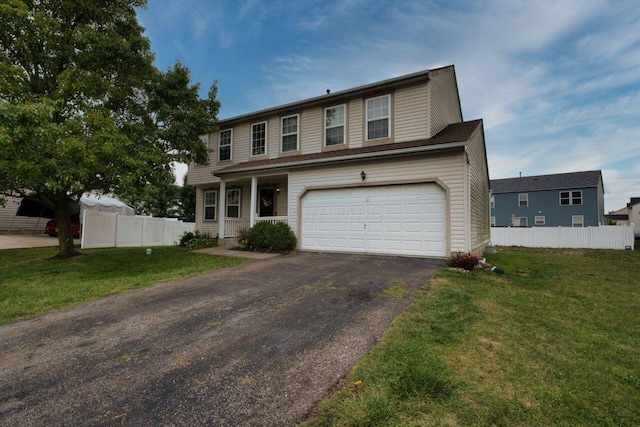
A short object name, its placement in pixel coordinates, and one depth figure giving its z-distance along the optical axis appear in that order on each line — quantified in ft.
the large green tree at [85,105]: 20.38
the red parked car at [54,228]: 55.93
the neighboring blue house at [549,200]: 90.68
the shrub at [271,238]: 34.40
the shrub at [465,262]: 24.30
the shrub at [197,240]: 41.70
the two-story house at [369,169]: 28.35
